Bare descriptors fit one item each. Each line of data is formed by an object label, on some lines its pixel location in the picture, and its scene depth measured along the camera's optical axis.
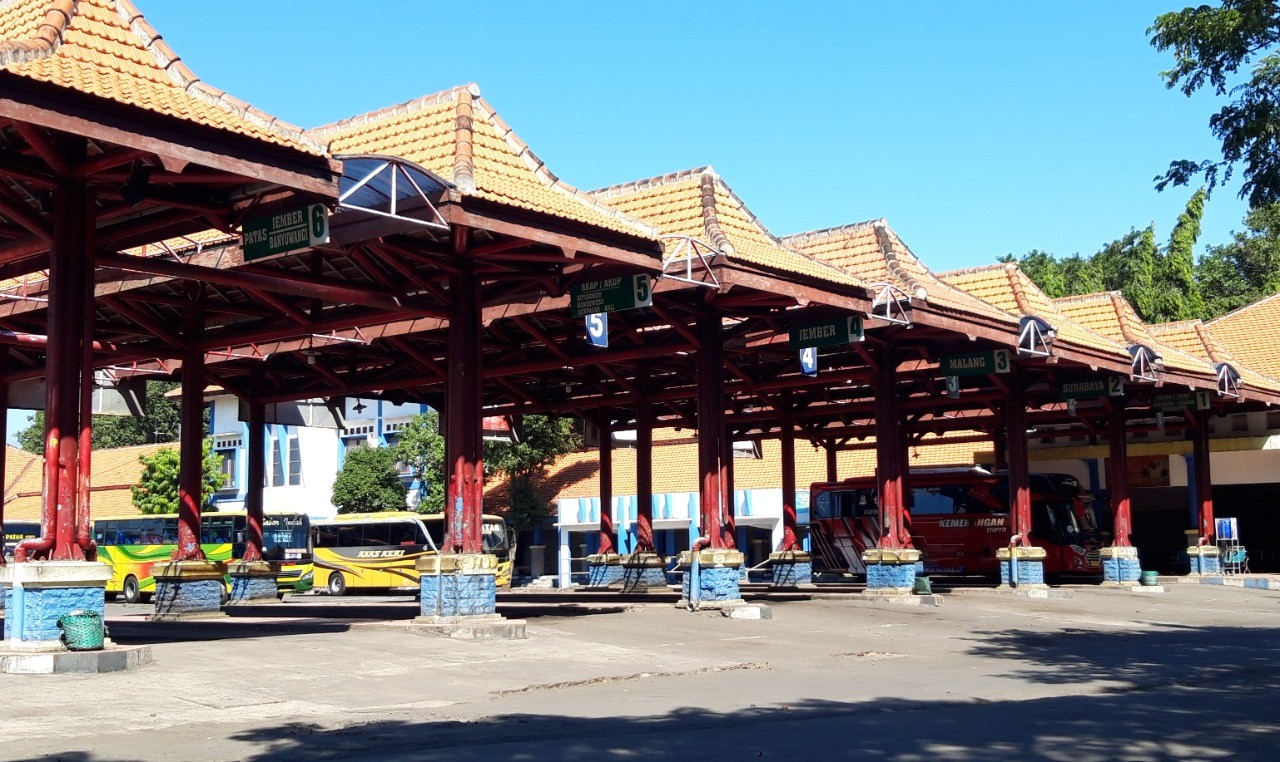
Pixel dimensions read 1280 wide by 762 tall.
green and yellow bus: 41.22
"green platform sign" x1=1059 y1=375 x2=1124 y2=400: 30.97
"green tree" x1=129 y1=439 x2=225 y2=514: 53.78
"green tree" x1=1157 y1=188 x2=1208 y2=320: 54.19
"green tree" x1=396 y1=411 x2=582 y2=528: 52.25
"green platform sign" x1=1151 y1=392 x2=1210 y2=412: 34.81
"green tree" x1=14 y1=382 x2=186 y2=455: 78.31
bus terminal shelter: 14.39
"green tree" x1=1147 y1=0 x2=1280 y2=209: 15.60
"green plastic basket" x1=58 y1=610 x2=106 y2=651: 13.79
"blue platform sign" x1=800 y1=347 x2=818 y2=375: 24.08
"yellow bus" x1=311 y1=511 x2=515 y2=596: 44.06
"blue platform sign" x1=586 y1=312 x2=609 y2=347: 20.56
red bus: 37.91
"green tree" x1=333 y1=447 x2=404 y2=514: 54.56
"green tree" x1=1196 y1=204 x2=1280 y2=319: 63.31
